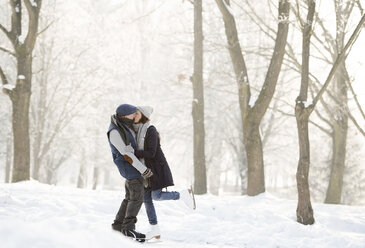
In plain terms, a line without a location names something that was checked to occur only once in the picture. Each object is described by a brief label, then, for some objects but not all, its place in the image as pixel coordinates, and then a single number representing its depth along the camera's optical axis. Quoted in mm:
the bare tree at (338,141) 24406
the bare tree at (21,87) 20156
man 10133
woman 10547
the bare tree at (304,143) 15422
